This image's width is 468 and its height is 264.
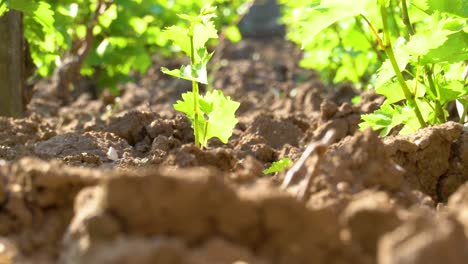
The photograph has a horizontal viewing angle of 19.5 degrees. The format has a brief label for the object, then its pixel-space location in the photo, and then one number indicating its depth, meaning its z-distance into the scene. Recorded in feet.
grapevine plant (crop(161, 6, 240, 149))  12.61
